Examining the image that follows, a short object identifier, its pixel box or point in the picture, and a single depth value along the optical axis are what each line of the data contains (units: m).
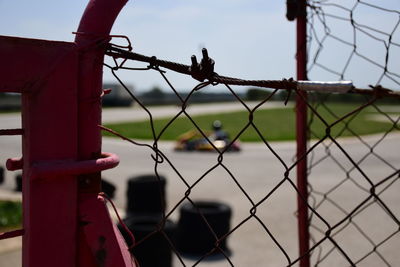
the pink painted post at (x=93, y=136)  1.08
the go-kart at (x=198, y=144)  13.74
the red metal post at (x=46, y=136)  1.02
